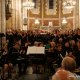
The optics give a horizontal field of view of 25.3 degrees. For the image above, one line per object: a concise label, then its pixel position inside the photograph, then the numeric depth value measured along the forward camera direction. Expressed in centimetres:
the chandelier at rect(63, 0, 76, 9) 2056
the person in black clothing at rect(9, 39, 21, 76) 737
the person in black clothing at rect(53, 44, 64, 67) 745
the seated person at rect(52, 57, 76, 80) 263
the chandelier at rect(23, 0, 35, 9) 2037
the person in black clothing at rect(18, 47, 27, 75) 799
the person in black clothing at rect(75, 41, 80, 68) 667
